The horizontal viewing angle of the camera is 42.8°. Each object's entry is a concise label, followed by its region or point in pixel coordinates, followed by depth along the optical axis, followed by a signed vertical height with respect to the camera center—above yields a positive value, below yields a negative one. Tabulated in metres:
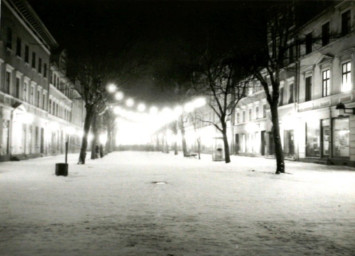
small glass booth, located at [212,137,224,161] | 37.09 -0.52
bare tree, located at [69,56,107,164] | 31.23 +4.89
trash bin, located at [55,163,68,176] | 19.34 -0.97
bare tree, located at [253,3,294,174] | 21.67 +4.75
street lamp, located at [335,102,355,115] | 25.43 +2.36
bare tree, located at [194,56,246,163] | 32.97 +5.94
